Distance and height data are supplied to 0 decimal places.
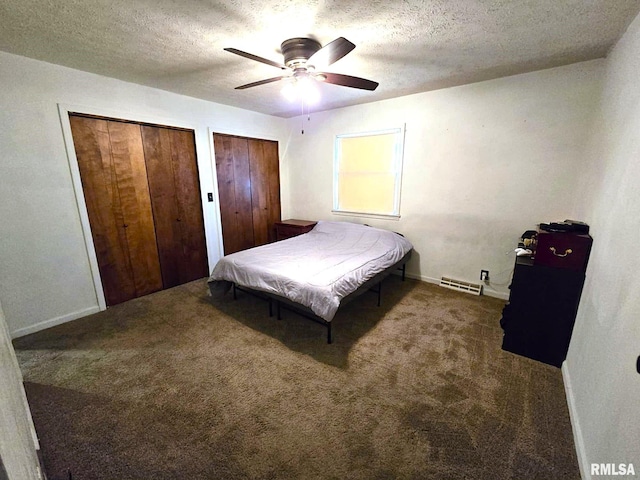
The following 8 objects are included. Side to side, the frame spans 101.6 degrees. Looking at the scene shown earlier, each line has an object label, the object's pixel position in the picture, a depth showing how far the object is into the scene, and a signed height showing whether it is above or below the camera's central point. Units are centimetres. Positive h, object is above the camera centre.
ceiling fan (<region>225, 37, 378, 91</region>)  167 +82
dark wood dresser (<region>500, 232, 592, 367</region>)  186 -84
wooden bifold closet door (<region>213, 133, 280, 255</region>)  380 -14
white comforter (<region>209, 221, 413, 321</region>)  216 -81
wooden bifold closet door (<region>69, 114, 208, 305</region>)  267 -26
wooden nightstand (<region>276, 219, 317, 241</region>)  412 -74
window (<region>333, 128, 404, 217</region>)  357 +12
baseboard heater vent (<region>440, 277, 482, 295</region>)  315 -126
